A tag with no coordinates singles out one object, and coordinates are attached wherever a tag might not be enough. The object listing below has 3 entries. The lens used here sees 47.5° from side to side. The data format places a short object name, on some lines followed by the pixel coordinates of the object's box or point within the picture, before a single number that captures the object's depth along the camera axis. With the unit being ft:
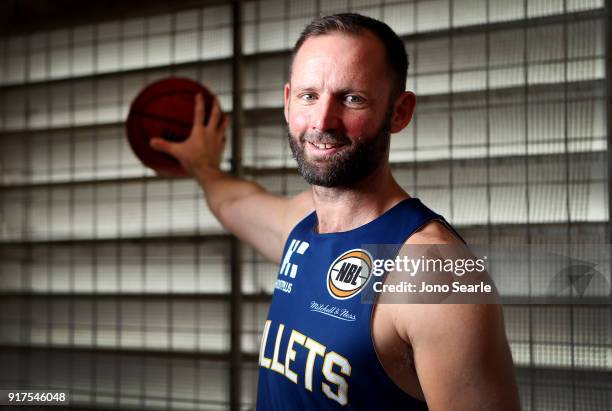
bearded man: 5.39
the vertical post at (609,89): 10.39
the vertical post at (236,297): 13.35
